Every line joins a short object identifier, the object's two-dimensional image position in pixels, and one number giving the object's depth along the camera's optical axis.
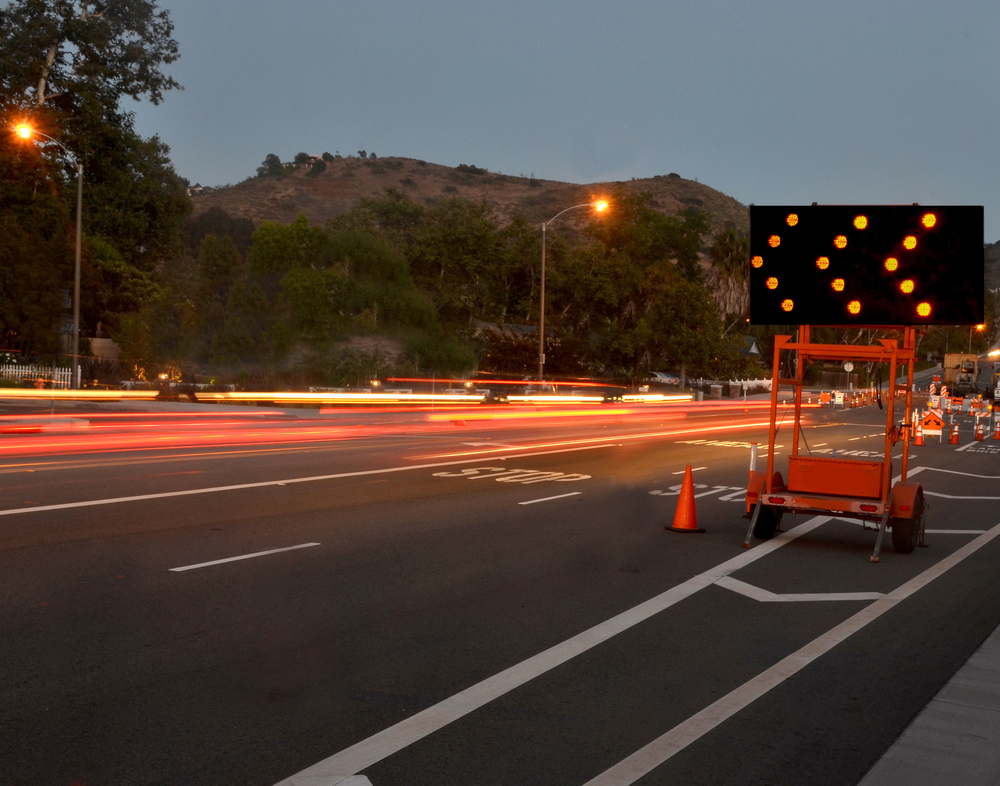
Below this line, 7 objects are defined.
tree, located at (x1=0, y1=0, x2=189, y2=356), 52.34
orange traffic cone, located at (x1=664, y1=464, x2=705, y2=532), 11.67
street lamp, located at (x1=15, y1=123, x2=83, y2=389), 34.06
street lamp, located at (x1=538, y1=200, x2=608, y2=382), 40.44
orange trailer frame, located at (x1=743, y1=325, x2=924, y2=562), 10.47
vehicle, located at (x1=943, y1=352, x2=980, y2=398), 79.44
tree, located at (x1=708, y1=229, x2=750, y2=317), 86.12
